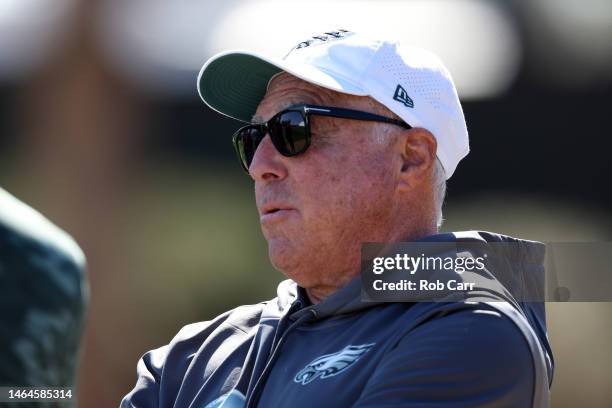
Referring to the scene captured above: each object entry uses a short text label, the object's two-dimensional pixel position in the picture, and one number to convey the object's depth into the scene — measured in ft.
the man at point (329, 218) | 20.07
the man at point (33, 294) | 18.47
